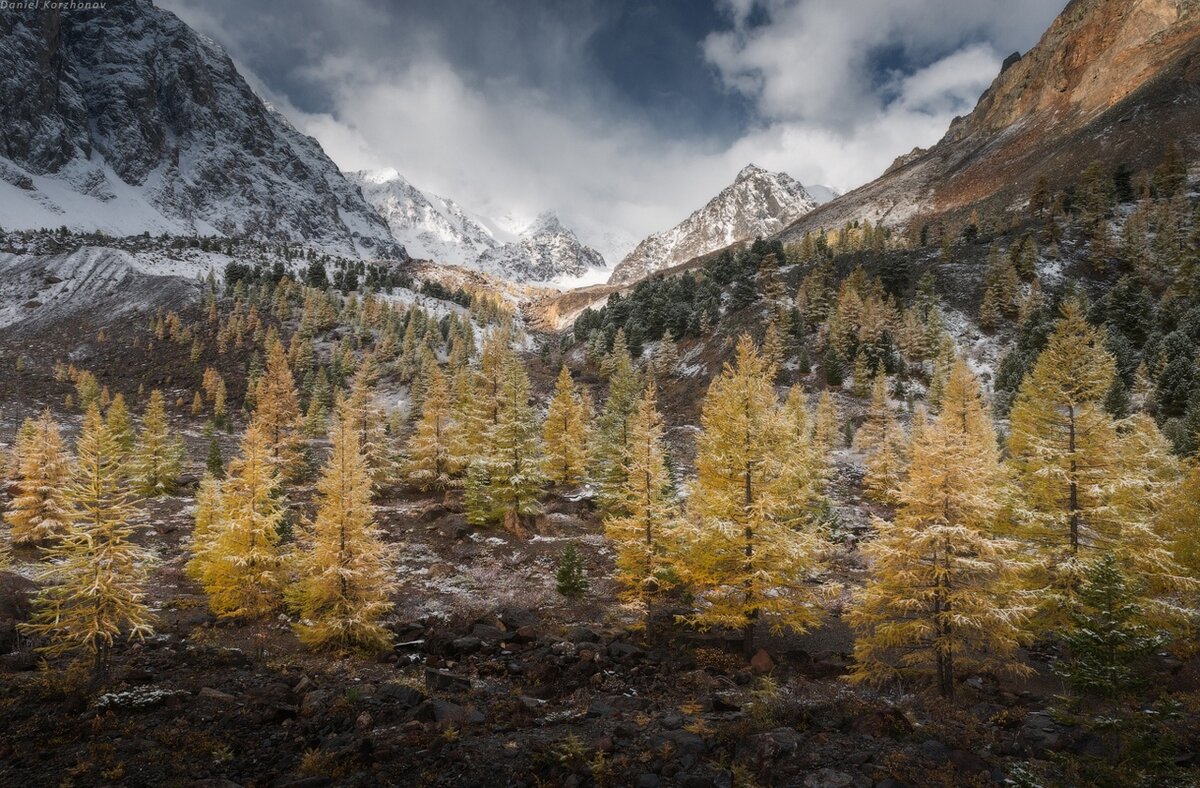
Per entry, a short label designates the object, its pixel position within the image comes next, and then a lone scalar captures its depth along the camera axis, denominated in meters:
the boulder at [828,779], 9.41
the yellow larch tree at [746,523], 17.48
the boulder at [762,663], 17.64
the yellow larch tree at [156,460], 42.78
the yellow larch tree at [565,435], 43.84
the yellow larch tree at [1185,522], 17.91
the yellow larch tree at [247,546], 20.39
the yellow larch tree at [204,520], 23.48
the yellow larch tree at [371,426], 42.72
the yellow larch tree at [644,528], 19.94
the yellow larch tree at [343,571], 18.23
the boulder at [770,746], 10.29
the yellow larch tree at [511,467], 33.72
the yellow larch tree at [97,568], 14.38
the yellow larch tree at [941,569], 14.45
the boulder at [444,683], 15.22
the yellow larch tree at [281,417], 43.56
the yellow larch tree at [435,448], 41.72
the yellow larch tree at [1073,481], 16.91
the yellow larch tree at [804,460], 19.00
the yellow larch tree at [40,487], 30.08
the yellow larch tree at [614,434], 36.88
